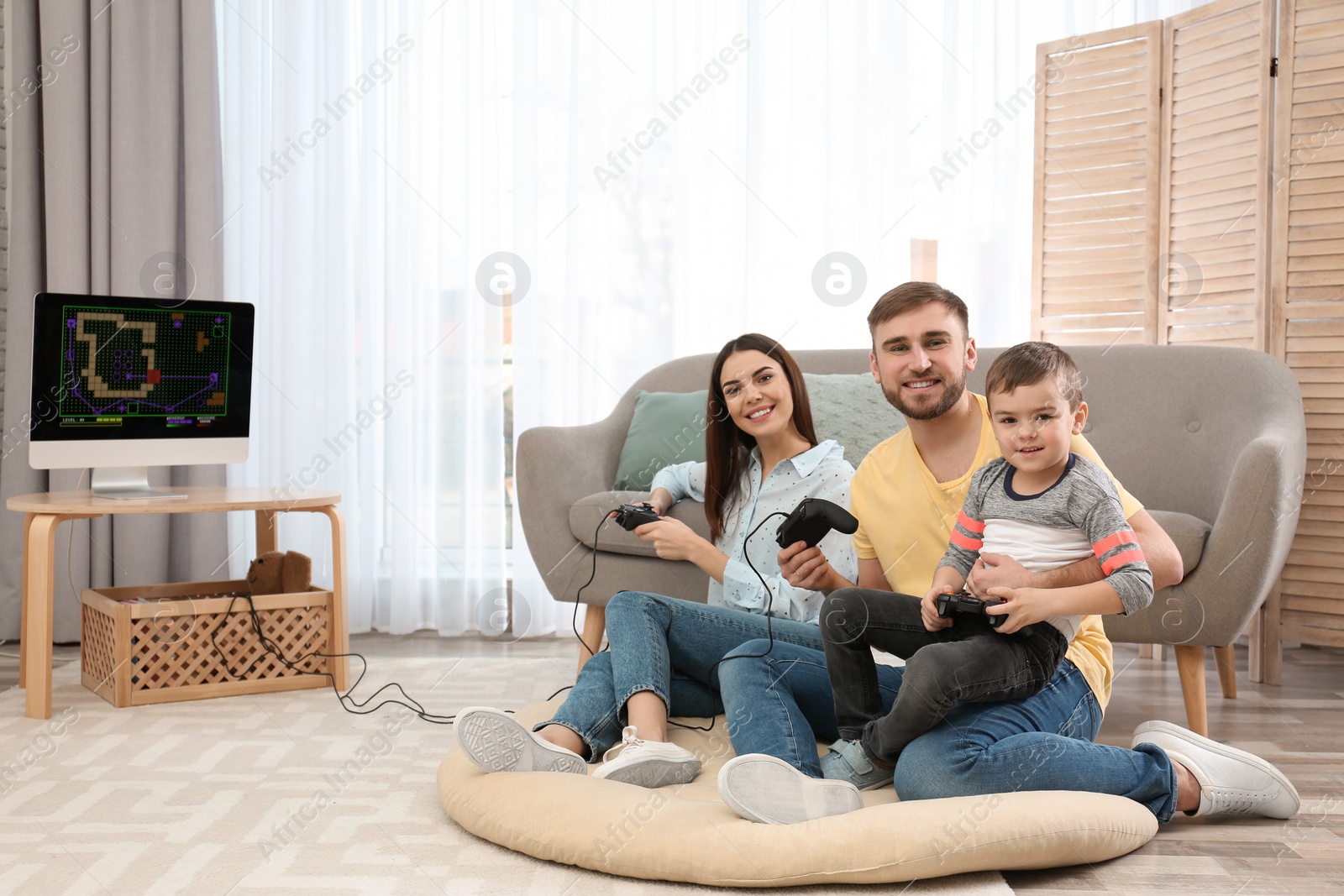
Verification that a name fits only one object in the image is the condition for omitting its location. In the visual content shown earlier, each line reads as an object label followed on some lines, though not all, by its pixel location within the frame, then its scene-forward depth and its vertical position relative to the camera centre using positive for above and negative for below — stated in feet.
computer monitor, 7.72 +0.29
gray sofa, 7.70 -0.16
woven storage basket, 7.38 -1.67
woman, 5.28 -0.99
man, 4.57 -1.30
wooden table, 7.02 -0.82
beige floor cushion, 4.12 -1.70
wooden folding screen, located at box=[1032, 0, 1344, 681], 8.42 +2.02
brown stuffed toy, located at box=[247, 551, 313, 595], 8.50 -1.24
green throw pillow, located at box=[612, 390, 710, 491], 8.57 -0.10
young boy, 4.50 -0.64
